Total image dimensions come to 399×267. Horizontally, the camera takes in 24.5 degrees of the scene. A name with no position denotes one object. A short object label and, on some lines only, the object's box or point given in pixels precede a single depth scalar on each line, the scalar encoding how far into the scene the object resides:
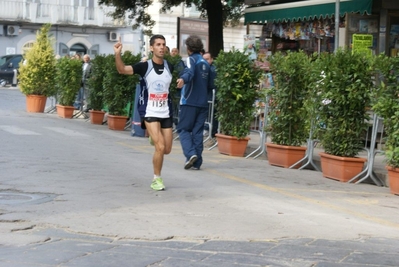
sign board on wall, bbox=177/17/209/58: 25.08
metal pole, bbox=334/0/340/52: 14.93
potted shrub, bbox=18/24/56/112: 27.27
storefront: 17.61
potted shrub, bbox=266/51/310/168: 14.58
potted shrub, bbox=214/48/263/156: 15.95
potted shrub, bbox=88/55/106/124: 22.62
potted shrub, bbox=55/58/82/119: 25.55
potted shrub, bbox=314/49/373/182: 13.10
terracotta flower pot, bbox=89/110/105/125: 23.02
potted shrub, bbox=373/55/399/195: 11.93
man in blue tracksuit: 13.34
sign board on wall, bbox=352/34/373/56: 17.55
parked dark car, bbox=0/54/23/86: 51.72
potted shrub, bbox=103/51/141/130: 21.03
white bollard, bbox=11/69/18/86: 51.30
